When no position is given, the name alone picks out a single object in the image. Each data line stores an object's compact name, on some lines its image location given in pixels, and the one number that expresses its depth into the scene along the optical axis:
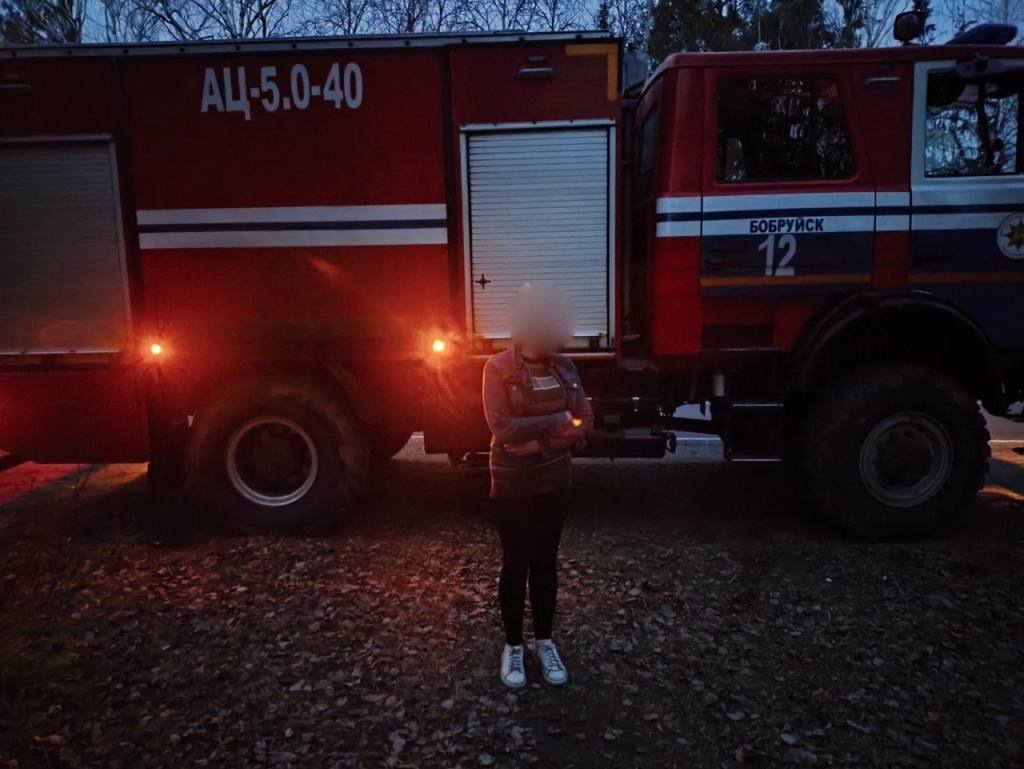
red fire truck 4.82
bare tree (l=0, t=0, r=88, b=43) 17.30
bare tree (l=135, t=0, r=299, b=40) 16.67
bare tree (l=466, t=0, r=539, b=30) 16.28
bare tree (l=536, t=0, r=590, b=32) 16.28
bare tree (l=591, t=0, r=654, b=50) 17.59
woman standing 3.17
